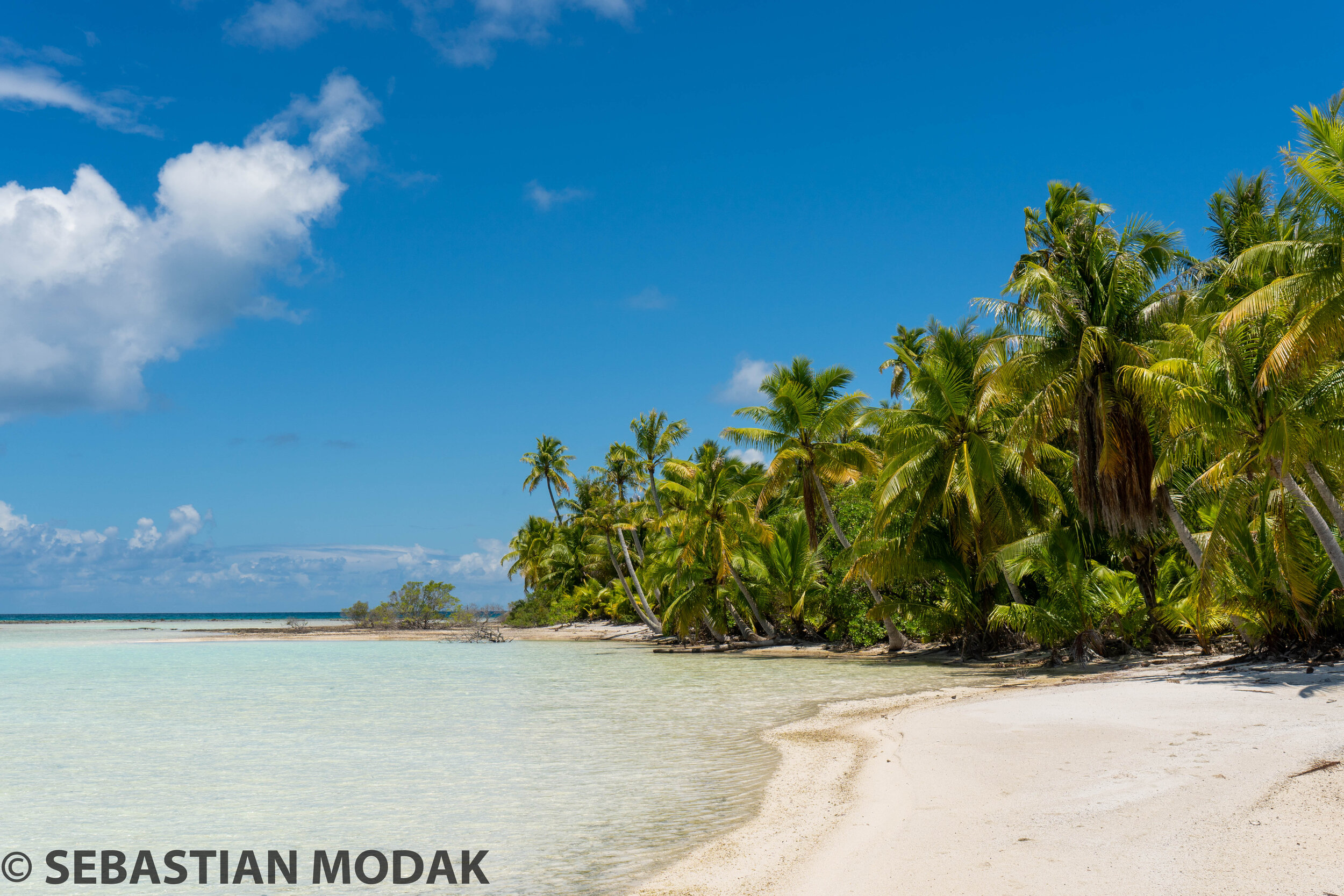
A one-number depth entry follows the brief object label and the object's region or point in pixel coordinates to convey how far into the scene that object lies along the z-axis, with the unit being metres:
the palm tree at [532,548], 65.88
